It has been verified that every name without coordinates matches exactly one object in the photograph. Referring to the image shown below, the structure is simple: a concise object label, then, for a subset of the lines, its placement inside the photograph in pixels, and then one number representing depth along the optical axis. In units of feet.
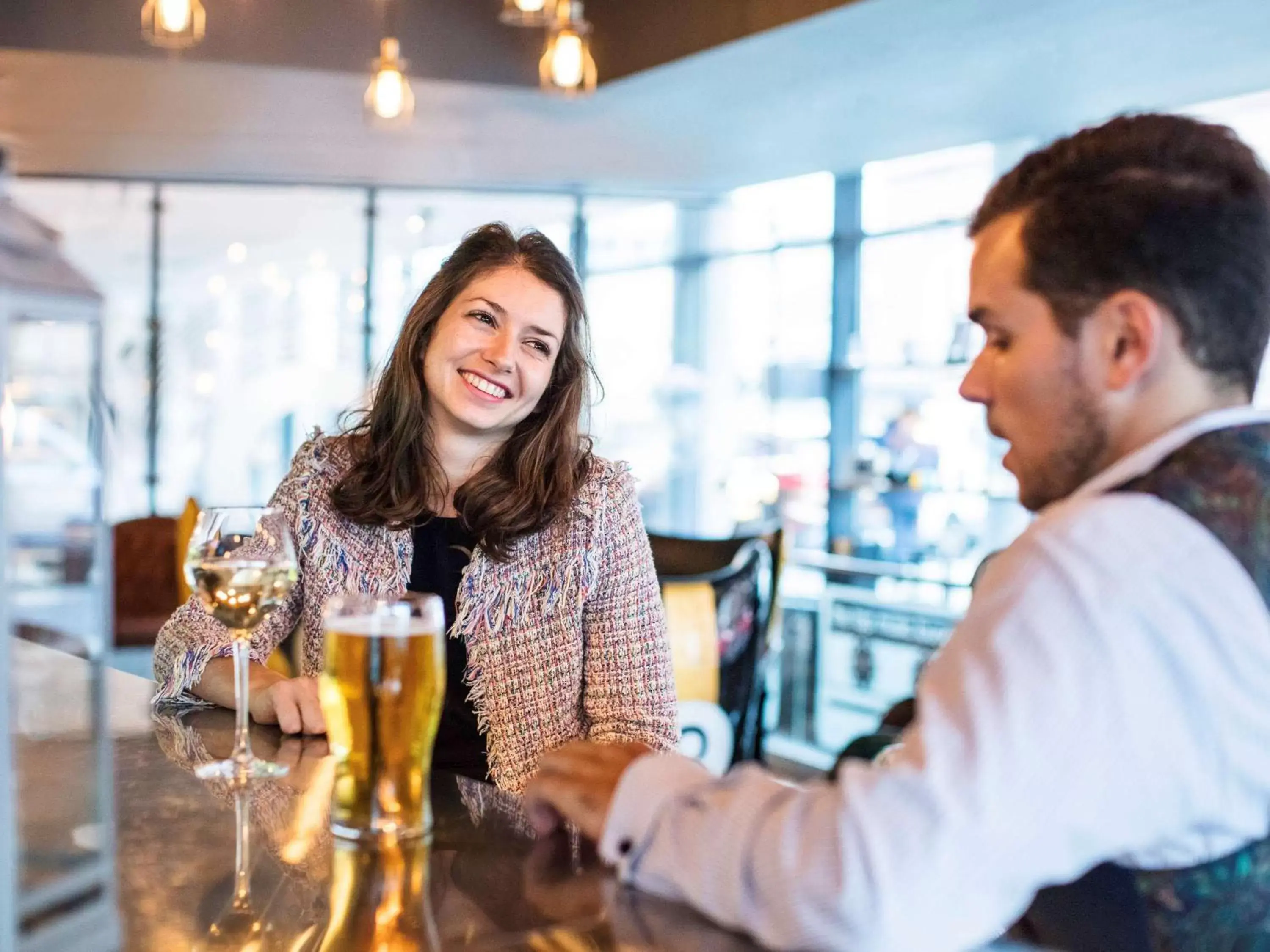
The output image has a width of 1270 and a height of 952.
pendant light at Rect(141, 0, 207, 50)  10.43
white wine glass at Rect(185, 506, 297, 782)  3.70
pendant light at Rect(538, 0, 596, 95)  11.62
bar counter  2.36
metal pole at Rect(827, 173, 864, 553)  25.11
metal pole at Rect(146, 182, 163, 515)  25.95
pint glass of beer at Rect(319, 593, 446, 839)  2.97
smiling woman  5.52
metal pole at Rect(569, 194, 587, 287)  28.07
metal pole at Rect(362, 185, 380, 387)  26.66
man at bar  2.44
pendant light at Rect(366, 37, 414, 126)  13.07
